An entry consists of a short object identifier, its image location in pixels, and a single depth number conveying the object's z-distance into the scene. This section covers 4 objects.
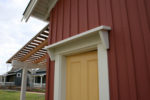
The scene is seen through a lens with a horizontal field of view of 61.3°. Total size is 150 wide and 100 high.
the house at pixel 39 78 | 21.41
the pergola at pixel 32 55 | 3.85
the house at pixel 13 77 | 25.00
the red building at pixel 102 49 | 1.30
